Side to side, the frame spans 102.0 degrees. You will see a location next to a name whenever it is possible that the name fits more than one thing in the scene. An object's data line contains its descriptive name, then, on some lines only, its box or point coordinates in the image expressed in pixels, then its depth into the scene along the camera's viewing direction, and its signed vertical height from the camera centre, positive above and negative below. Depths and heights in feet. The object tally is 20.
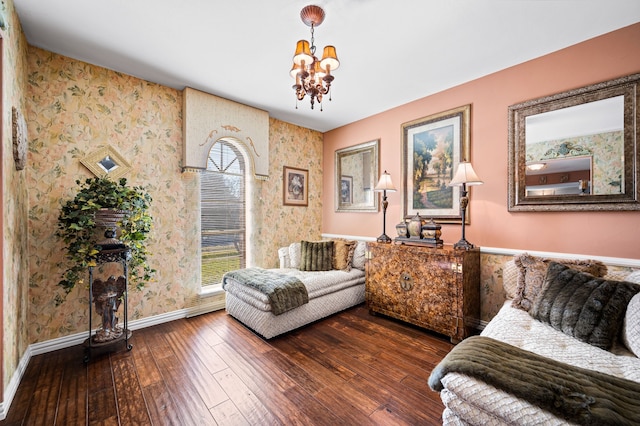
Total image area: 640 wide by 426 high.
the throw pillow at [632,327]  4.84 -2.23
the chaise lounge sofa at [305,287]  8.73 -2.96
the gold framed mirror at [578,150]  6.65 +1.76
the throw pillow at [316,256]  11.71 -1.98
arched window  11.19 +0.00
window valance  10.25 +3.68
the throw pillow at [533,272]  6.62 -1.61
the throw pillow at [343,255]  11.91 -1.97
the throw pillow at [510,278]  7.61 -1.97
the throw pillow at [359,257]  12.09 -2.08
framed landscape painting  9.77 +2.06
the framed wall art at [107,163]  8.45 +1.70
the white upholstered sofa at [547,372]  3.40 -2.59
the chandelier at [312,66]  5.77 +3.38
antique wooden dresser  8.21 -2.60
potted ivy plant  7.18 -0.31
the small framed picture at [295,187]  13.72 +1.43
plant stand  7.61 -2.67
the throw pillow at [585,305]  5.18 -2.02
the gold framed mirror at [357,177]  12.83 +1.87
